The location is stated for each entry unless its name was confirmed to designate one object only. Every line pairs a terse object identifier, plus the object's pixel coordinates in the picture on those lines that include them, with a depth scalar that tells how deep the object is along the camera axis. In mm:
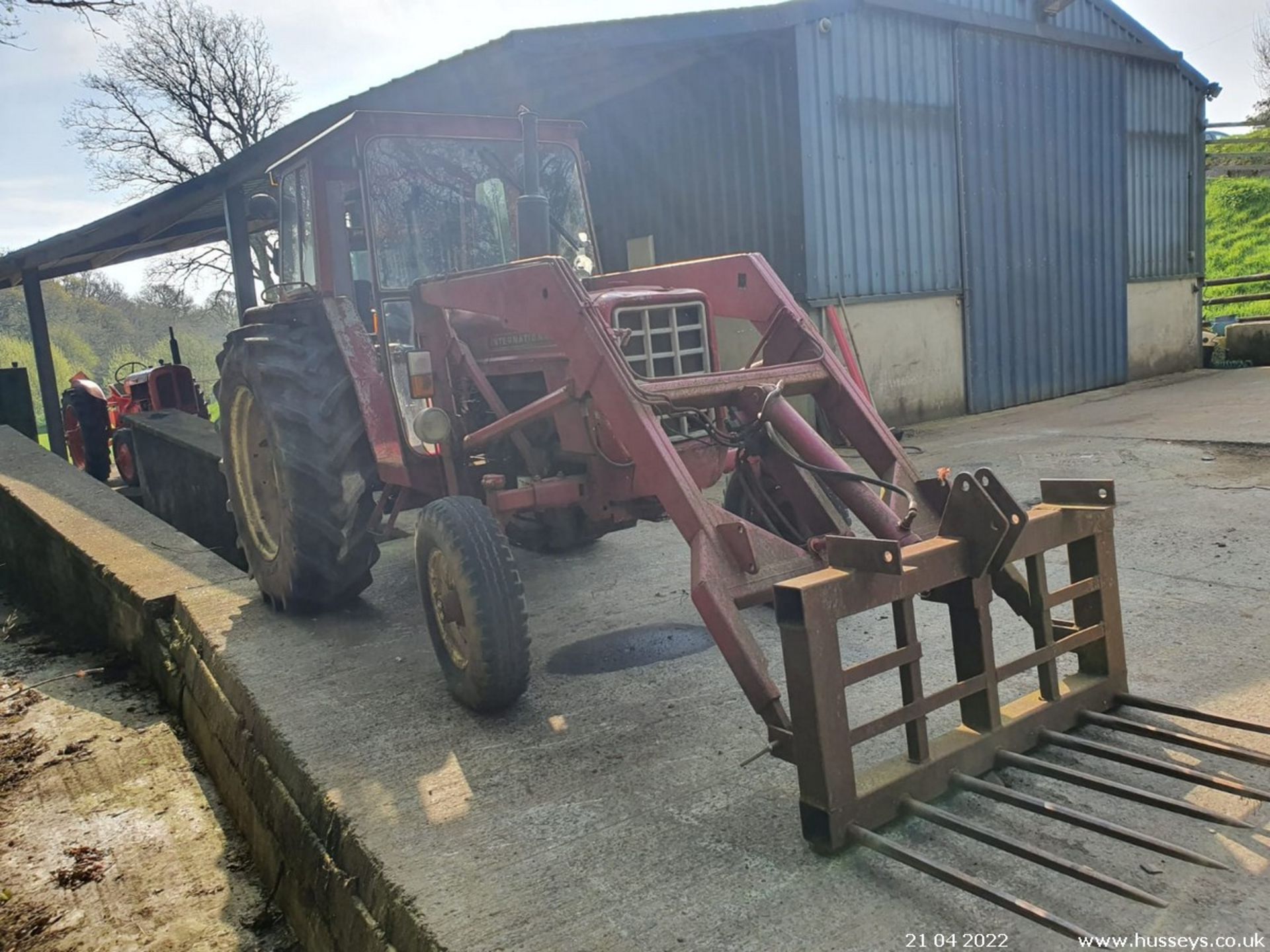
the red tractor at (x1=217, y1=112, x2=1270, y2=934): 2691
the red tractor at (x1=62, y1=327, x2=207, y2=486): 11812
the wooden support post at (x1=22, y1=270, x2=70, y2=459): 14086
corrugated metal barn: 9633
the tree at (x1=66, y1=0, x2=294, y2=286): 25375
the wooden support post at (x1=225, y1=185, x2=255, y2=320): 11633
